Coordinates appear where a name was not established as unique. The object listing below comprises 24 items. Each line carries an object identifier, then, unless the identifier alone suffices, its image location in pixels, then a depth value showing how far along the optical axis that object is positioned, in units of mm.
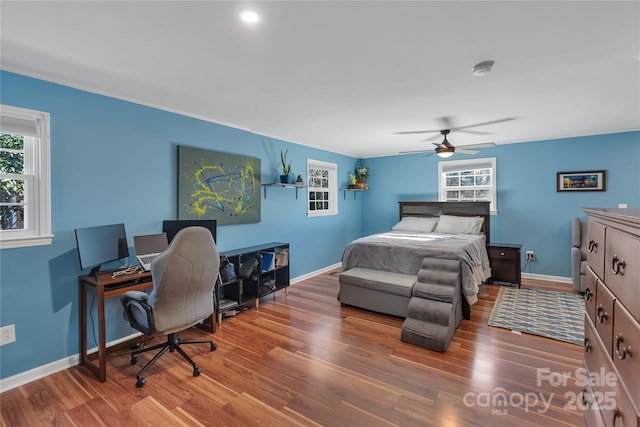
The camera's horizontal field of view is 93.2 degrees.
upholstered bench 3354
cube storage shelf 3552
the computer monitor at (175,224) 3139
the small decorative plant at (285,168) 4426
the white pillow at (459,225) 4887
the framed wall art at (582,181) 4441
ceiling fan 3762
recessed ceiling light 1606
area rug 3012
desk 2293
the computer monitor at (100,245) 2389
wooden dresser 798
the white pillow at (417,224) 5230
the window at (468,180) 5238
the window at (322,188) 5355
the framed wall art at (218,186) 3336
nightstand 4496
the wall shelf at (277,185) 4314
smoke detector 2189
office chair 2184
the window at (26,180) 2297
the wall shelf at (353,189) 6066
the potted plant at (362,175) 6123
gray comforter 3338
